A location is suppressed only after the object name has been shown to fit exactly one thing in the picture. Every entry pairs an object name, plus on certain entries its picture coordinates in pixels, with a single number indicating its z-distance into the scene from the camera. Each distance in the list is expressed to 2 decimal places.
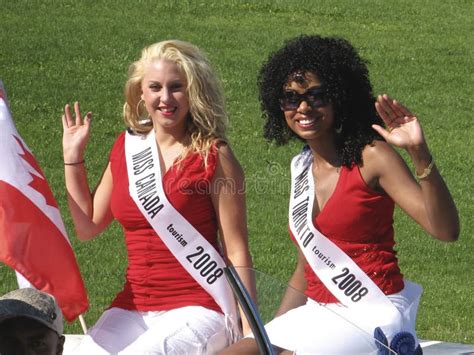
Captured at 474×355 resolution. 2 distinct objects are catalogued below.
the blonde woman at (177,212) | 7.13
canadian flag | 8.10
